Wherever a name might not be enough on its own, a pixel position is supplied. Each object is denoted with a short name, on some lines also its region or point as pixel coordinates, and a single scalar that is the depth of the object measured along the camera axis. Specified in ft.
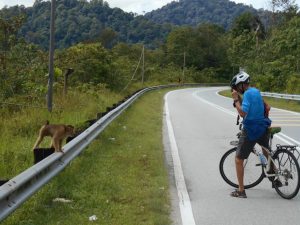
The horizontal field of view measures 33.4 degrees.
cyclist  23.31
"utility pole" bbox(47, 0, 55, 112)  45.96
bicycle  23.08
